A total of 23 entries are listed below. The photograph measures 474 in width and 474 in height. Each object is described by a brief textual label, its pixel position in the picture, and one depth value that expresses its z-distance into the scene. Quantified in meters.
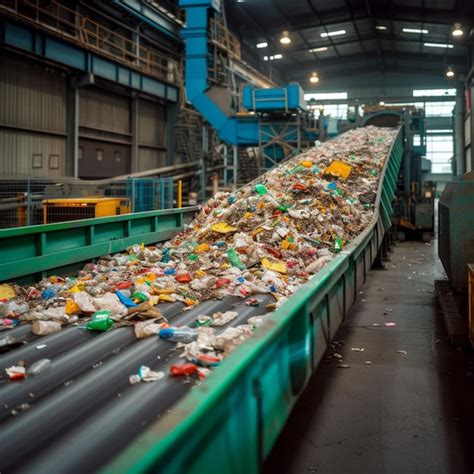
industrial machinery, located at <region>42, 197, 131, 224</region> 7.84
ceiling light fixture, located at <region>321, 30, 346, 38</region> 26.50
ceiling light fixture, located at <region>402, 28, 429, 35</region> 24.95
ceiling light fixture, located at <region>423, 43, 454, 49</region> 26.50
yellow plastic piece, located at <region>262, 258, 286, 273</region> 4.33
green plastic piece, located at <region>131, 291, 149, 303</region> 3.65
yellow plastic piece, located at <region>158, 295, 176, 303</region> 3.69
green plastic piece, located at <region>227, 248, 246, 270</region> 4.43
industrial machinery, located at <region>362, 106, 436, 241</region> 13.45
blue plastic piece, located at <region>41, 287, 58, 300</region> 3.82
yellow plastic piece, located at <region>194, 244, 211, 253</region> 4.99
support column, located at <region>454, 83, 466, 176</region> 23.58
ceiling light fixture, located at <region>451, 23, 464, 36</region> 21.59
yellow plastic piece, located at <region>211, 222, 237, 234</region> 5.32
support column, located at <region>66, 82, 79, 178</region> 16.23
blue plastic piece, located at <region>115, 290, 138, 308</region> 3.51
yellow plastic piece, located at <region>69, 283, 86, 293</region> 3.92
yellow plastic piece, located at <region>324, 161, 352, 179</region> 7.12
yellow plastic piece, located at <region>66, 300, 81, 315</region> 3.45
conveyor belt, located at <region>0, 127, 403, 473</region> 1.33
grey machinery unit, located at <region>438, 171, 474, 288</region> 5.22
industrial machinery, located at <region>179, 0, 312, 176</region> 15.12
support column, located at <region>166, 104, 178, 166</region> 22.06
